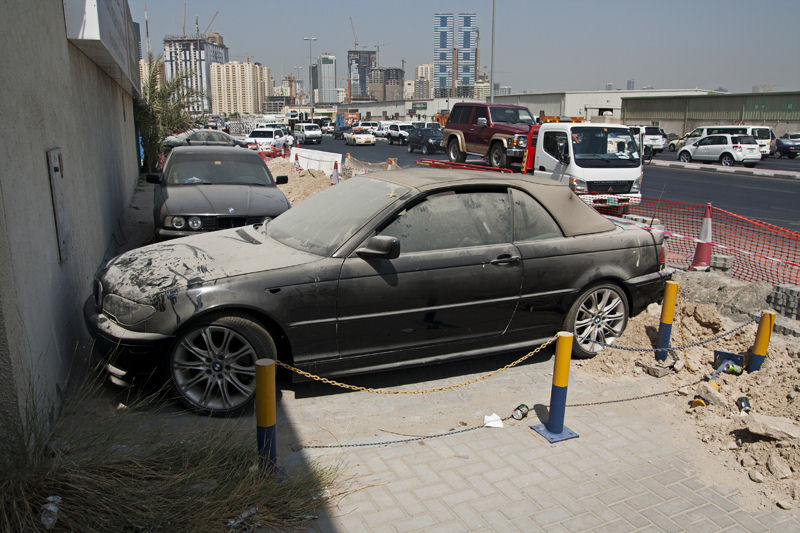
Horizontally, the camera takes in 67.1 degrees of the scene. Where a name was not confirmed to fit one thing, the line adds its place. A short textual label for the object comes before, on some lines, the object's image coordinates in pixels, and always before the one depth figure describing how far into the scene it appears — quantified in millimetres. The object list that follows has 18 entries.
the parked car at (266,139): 33938
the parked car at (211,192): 7875
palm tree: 20969
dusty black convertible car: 4066
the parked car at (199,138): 25211
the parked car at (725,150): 29100
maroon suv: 17594
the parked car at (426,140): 34125
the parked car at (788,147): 37281
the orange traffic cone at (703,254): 7258
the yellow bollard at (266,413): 3123
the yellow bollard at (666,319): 5164
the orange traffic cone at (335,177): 15570
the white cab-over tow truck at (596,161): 12680
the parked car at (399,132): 48306
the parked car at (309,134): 50969
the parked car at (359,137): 45812
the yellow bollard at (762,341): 4922
